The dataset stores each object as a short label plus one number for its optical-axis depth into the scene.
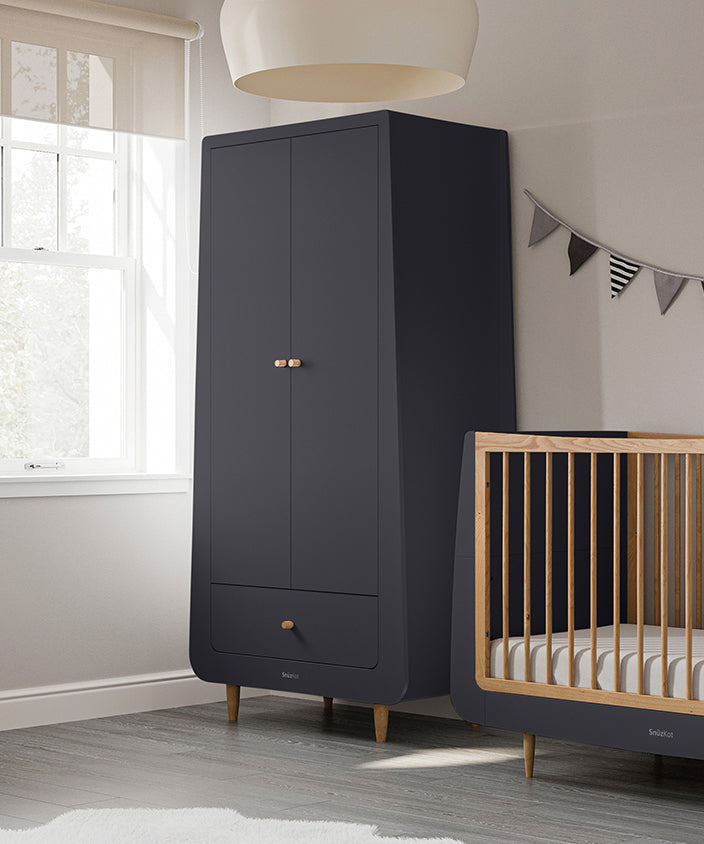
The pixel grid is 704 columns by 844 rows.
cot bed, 2.92
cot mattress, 2.89
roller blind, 3.86
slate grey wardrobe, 3.58
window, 3.99
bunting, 3.54
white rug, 2.62
